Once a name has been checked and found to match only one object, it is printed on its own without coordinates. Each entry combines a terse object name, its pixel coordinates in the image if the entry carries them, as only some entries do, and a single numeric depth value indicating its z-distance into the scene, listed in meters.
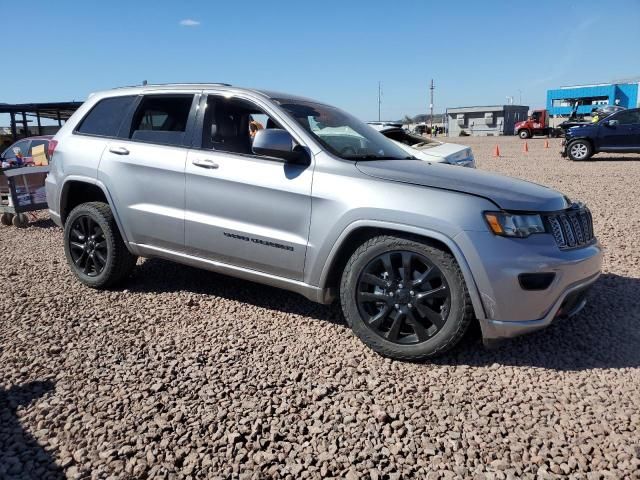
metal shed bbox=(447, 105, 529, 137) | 63.28
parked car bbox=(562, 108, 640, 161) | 16.50
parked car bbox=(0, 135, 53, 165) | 11.87
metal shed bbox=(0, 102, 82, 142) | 15.36
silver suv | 3.11
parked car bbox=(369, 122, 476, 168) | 8.67
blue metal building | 55.03
